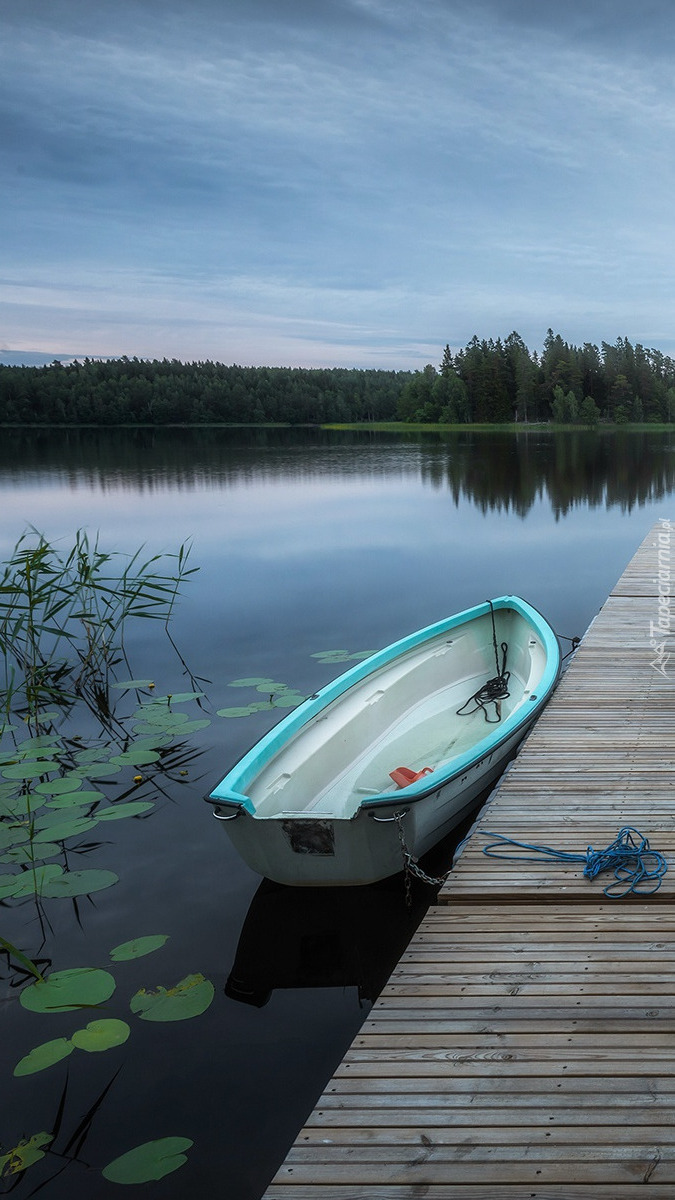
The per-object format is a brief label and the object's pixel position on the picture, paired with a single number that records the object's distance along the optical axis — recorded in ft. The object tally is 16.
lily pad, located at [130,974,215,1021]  10.26
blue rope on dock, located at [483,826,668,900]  10.11
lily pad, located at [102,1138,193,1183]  8.18
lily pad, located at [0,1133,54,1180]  8.48
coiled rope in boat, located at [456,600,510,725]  19.67
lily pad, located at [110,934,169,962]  11.71
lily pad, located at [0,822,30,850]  14.75
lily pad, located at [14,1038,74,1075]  9.19
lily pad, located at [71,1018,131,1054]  9.48
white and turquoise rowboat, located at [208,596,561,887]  11.65
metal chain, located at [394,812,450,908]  11.50
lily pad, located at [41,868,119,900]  12.94
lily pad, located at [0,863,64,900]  13.16
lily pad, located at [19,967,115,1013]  10.25
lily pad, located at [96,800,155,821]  15.62
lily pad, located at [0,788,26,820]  16.08
